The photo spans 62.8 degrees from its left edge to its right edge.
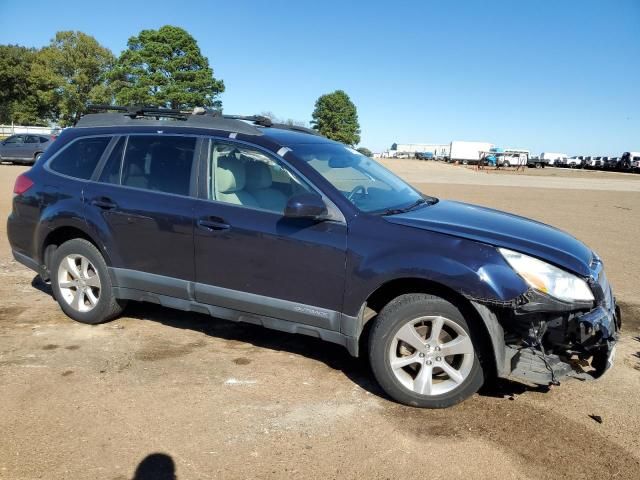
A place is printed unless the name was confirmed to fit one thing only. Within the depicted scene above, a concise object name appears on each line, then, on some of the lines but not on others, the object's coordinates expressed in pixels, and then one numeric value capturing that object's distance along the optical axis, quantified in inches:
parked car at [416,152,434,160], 4010.8
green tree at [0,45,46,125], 2645.2
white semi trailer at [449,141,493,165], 3147.1
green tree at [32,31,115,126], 2468.0
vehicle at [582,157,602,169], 2808.3
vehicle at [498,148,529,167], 2564.0
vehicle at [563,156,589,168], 3082.7
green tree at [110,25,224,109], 2009.1
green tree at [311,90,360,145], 3791.8
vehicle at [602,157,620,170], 2530.0
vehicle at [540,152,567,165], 3345.5
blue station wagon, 127.3
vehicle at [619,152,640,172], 2314.8
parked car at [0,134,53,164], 1039.6
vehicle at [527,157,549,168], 2896.2
